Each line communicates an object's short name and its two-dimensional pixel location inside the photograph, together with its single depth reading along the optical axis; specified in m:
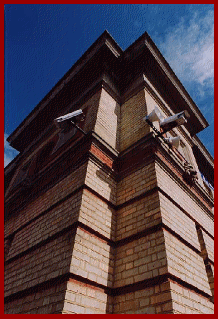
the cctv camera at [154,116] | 4.41
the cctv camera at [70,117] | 4.48
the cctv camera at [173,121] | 4.50
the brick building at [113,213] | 2.84
